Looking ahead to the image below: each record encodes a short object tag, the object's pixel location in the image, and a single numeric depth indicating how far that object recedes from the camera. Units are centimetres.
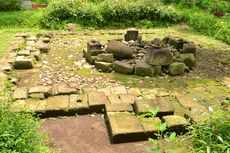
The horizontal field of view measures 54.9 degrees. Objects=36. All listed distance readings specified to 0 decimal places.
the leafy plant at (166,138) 186
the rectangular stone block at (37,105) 356
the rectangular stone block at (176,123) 324
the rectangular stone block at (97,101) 370
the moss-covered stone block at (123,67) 484
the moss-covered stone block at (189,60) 511
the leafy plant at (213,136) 253
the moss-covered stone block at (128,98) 383
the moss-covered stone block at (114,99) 380
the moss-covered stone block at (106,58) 509
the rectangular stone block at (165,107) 352
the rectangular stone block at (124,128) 313
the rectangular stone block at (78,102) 366
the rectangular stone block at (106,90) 411
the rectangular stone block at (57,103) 361
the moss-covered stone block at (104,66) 497
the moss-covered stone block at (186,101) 385
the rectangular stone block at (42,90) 397
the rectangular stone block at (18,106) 328
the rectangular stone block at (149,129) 318
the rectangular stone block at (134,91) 416
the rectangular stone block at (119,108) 354
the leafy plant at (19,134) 253
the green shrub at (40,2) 971
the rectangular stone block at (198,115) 327
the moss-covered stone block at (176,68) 487
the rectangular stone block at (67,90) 403
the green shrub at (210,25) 699
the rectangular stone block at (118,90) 416
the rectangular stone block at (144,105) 347
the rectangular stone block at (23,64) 491
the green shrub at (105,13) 785
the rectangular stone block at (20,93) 383
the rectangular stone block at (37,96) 386
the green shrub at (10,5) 832
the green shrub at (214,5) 864
